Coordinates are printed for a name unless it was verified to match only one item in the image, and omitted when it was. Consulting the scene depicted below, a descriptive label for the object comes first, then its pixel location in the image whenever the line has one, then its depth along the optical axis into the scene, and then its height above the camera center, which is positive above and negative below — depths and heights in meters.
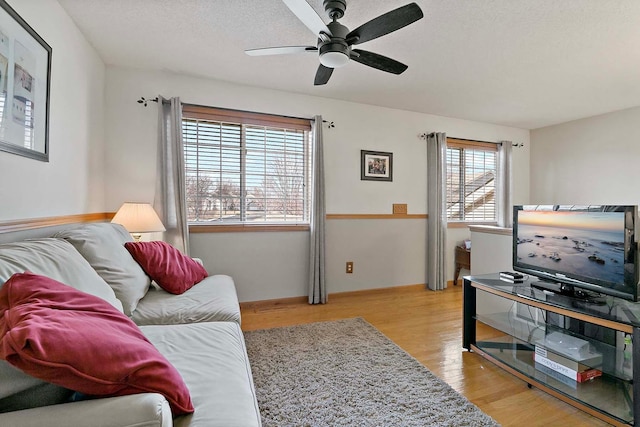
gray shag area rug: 1.51 -1.02
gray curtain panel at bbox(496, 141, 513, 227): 4.39 +0.47
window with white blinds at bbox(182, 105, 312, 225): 3.07 +0.53
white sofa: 0.69 -0.47
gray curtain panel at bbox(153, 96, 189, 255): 2.85 +0.38
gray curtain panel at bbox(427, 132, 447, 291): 3.91 +0.08
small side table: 3.98 -0.60
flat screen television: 1.57 -0.19
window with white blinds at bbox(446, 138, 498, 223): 4.27 +0.53
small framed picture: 3.69 +0.64
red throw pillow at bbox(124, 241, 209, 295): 1.94 -0.35
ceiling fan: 1.54 +1.06
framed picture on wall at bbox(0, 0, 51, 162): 1.43 +0.68
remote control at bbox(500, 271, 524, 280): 2.15 -0.44
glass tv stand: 1.47 -0.80
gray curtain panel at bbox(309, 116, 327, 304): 3.31 -0.15
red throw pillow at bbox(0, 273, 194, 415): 0.67 -0.33
